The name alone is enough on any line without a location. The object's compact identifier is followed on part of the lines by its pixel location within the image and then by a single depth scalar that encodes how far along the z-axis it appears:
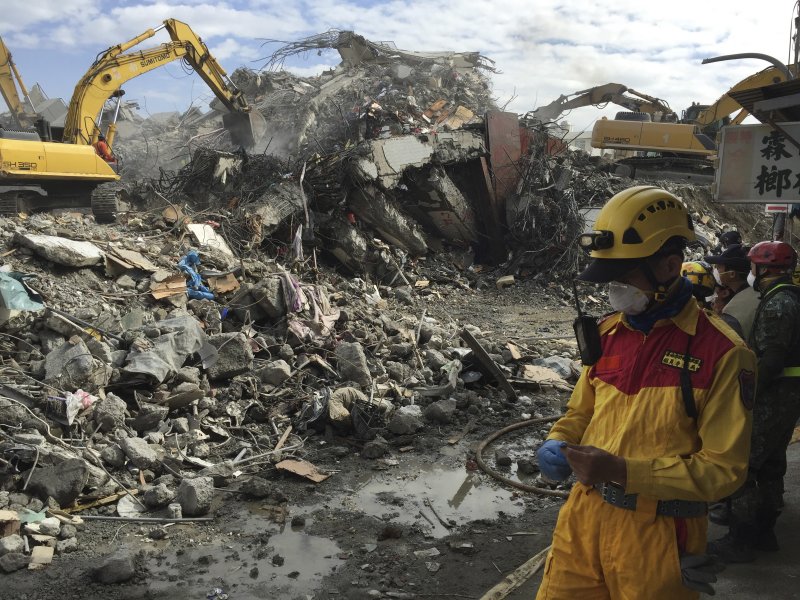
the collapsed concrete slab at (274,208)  10.72
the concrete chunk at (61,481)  4.25
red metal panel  13.55
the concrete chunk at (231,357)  6.30
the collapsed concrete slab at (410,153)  11.84
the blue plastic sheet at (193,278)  8.12
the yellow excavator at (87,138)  9.98
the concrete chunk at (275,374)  6.46
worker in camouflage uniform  3.20
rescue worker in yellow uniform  1.60
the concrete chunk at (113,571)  3.52
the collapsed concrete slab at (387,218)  12.01
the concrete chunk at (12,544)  3.65
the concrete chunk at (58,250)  7.50
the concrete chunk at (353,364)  6.56
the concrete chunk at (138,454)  4.82
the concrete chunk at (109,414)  5.11
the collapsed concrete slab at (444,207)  12.90
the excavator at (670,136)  16.66
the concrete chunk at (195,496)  4.34
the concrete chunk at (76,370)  5.27
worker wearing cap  3.48
